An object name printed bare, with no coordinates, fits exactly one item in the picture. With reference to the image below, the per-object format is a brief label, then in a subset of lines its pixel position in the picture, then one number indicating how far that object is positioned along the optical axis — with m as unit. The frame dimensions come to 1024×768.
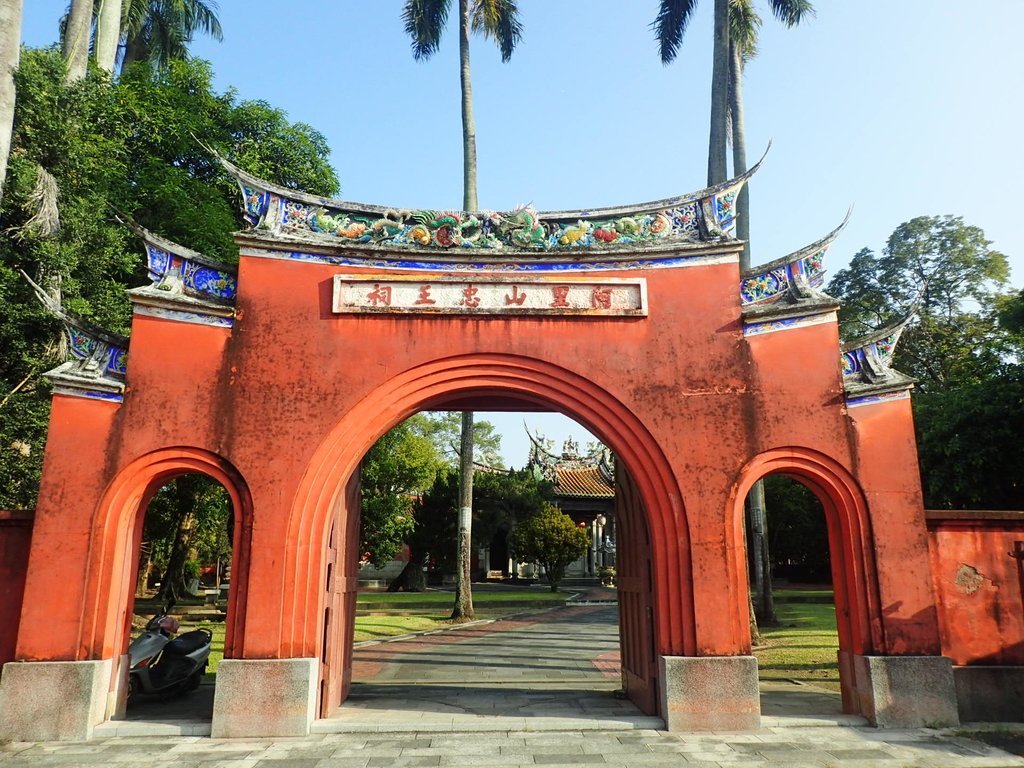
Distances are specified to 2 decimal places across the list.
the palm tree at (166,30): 19.66
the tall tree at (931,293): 22.73
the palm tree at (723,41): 14.08
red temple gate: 6.80
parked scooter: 8.25
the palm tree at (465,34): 17.45
